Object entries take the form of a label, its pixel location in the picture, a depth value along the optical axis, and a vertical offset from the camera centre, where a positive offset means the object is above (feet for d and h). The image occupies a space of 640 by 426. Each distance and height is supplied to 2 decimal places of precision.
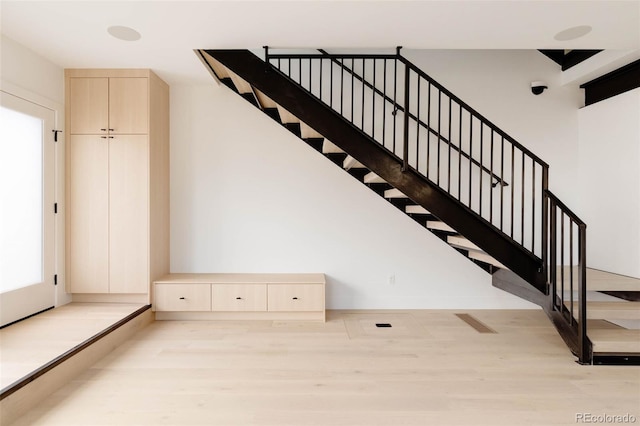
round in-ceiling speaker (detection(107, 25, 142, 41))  10.06 +5.25
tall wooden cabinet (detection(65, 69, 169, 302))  13.08 +1.10
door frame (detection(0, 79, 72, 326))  12.64 +0.32
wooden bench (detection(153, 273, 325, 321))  13.32 -3.25
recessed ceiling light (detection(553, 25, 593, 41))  10.10 +5.21
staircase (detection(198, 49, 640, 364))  10.60 +1.36
